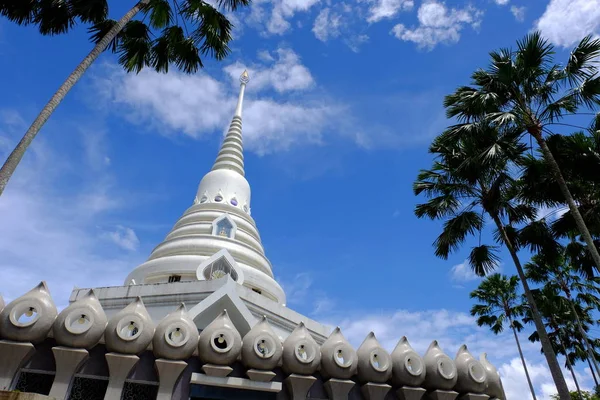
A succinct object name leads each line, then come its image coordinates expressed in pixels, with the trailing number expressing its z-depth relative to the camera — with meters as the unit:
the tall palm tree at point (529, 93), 11.91
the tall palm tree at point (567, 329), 28.19
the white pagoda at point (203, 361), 9.12
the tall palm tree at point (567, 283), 24.36
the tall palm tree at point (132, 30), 9.94
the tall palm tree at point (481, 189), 13.02
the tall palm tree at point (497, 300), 28.48
